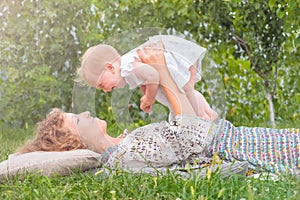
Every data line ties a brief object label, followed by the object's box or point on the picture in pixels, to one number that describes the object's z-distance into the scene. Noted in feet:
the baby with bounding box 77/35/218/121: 7.57
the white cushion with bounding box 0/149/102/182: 7.86
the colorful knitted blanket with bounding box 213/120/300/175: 8.38
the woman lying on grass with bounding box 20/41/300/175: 7.82
